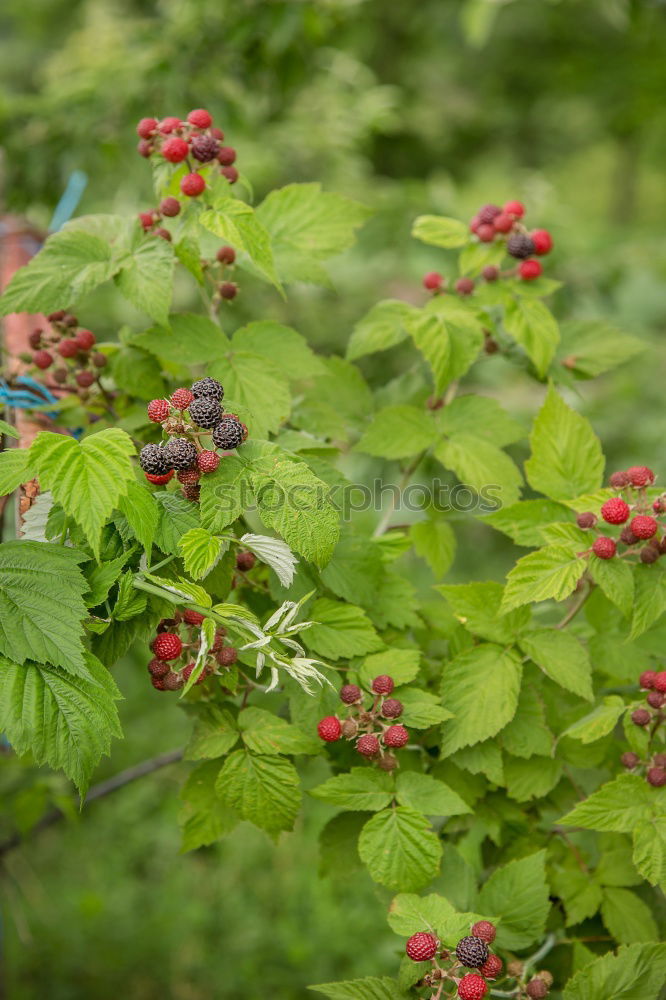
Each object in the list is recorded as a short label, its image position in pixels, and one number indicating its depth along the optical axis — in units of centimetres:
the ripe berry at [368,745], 147
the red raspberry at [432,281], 160
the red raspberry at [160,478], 144
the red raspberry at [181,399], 144
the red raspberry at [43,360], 157
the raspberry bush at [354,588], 143
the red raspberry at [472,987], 142
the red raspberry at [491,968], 144
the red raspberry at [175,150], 150
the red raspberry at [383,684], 148
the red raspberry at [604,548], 147
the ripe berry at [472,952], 143
